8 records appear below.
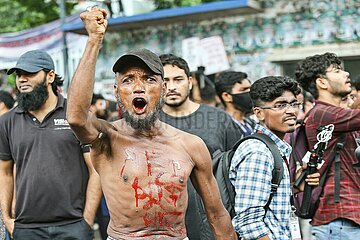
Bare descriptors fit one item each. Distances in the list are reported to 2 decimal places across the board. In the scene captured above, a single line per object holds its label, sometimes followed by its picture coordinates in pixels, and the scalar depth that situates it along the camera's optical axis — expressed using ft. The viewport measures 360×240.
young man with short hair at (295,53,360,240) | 13.99
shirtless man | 9.80
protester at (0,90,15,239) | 23.82
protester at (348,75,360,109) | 15.37
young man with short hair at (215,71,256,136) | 20.92
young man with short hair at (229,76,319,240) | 11.30
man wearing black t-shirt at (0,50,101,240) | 14.78
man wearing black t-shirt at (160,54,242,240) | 15.76
